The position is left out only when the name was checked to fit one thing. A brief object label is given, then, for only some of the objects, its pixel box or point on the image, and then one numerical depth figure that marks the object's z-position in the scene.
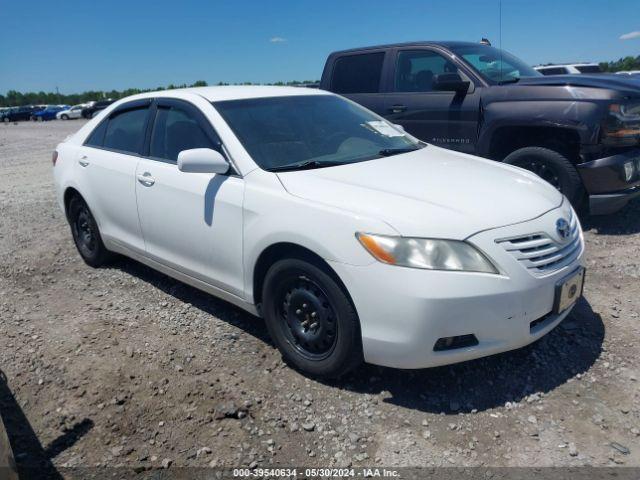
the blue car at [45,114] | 50.52
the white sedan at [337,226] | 2.62
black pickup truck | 4.93
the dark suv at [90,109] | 41.90
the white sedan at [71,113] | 47.06
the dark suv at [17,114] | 51.41
